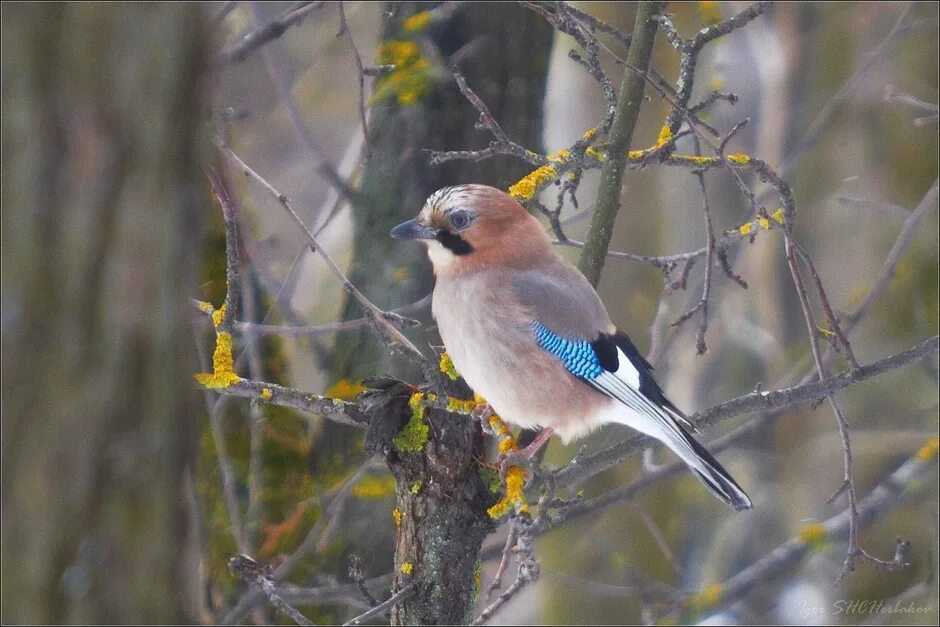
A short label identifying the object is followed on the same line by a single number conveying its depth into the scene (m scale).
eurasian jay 7.16
